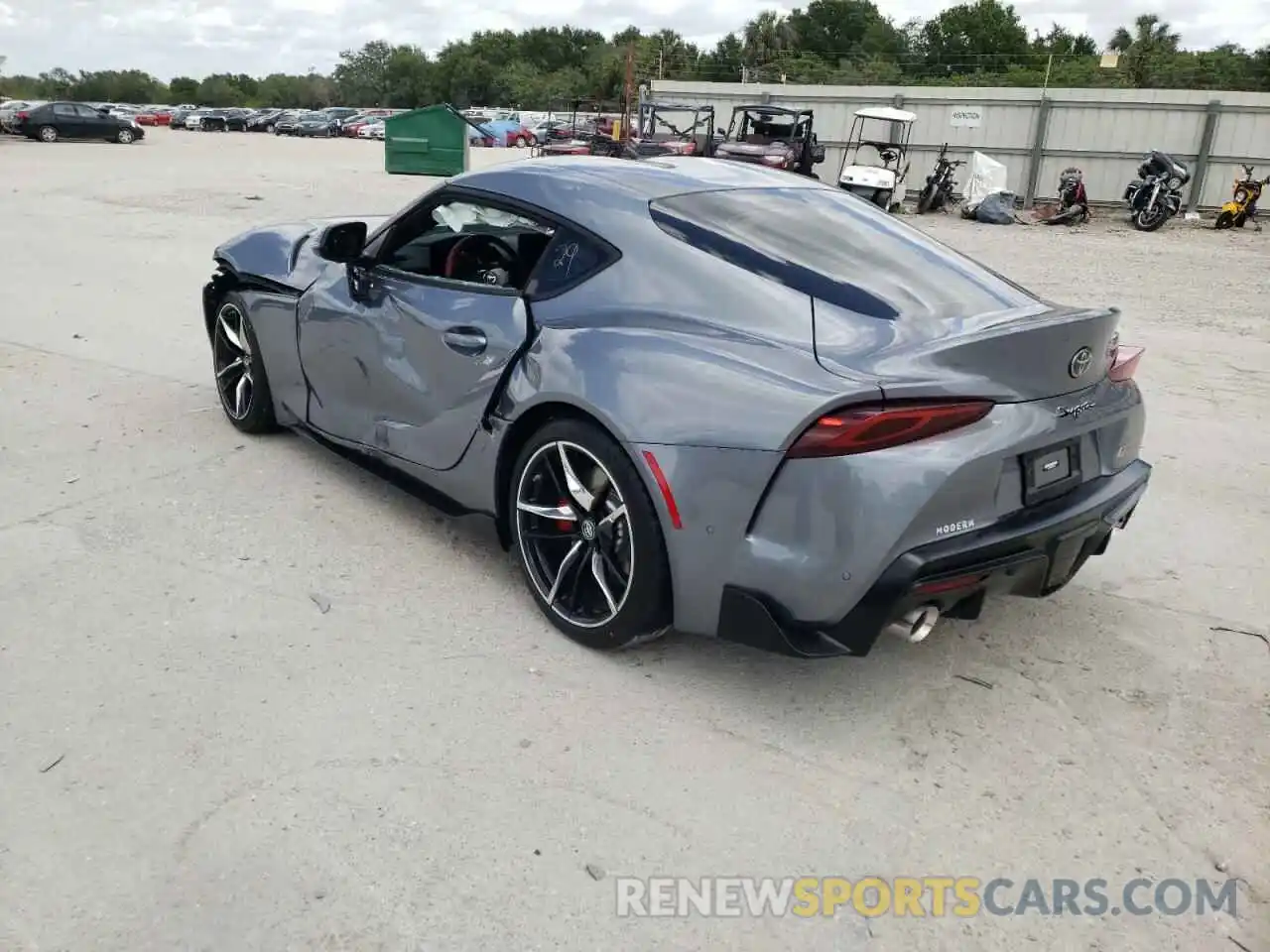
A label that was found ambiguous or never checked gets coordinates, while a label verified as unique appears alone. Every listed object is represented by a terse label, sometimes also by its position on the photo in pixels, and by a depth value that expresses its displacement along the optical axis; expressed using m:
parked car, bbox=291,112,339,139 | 52.22
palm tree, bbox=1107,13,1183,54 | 69.88
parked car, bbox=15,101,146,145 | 33.72
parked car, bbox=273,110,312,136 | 52.75
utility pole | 21.11
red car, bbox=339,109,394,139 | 51.16
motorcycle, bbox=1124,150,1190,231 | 17.11
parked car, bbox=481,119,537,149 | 42.84
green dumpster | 22.67
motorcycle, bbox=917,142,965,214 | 19.33
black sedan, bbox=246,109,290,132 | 56.94
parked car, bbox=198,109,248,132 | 55.72
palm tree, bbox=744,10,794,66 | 88.40
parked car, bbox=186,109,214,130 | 56.16
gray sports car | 2.46
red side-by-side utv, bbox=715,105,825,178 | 19.23
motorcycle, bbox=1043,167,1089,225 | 18.02
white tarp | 19.28
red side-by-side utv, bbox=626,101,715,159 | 20.52
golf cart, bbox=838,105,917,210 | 18.19
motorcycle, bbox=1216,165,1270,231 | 17.45
